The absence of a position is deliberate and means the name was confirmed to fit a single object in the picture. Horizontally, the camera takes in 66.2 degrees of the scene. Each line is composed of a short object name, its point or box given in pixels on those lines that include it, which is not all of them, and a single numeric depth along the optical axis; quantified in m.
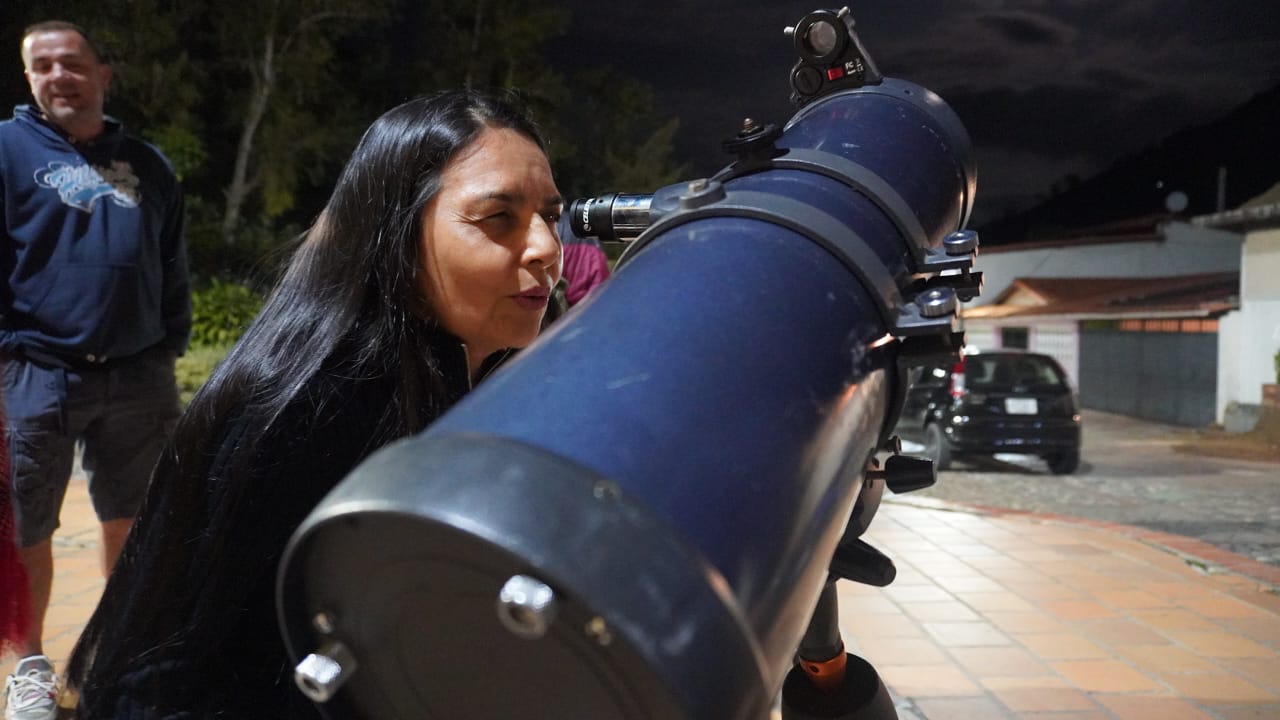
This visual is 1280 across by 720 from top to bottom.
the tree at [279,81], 12.52
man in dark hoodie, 2.66
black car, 9.27
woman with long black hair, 1.06
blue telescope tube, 0.57
